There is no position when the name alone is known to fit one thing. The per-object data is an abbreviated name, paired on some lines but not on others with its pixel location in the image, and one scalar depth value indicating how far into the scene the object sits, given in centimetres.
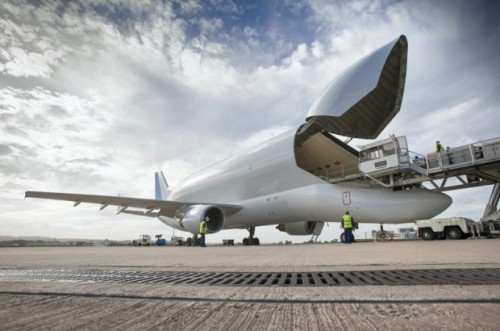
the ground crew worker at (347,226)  1054
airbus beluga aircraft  1154
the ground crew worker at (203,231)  1227
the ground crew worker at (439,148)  1091
